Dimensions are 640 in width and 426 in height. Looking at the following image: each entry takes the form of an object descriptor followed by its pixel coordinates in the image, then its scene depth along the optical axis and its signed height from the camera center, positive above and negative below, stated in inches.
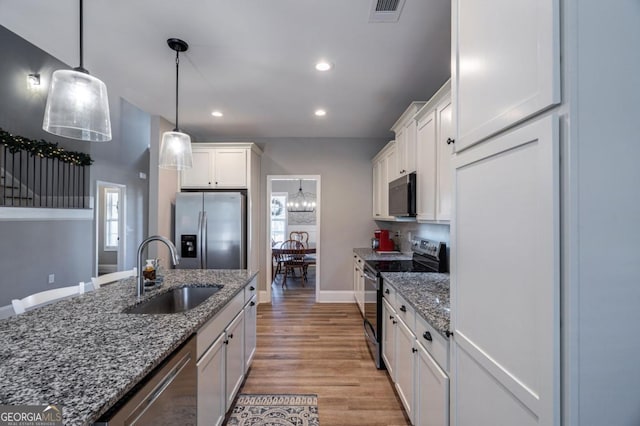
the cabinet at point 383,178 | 144.1 +22.7
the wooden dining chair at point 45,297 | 58.1 -17.6
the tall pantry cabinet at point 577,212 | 26.3 +0.7
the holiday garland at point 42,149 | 150.5 +40.5
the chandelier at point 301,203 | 349.5 +19.1
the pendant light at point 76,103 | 51.3 +20.9
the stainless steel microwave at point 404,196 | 106.3 +8.9
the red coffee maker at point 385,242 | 164.7 -13.0
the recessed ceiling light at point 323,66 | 96.3 +51.3
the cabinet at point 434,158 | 81.4 +19.0
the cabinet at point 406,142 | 108.3 +31.3
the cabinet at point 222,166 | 163.9 +29.6
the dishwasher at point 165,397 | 33.4 -24.2
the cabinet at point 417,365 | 53.6 -33.4
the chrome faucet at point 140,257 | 67.1 -8.9
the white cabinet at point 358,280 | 151.9 -34.5
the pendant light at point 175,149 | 87.6 +20.9
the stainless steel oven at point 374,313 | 102.5 -35.1
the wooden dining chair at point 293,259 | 240.4 -34.0
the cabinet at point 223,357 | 58.2 -33.5
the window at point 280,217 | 351.6 +2.3
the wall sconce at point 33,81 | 169.5 +80.4
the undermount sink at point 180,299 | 75.3 -22.0
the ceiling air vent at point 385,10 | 68.6 +51.0
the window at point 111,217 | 275.3 +1.5
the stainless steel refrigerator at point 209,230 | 152.5 -5.9
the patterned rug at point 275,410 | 78.0 -54.0
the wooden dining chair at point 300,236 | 322.9 -19.5
